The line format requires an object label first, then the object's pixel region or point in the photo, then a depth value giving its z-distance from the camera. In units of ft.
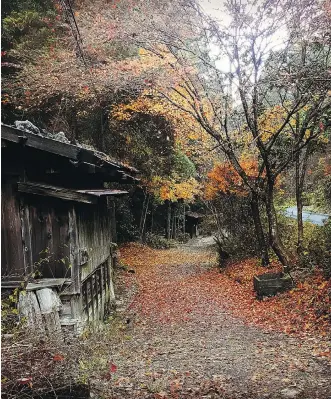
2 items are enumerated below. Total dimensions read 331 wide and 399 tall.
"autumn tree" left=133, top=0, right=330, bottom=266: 36.05
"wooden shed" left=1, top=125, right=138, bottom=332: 22.66
